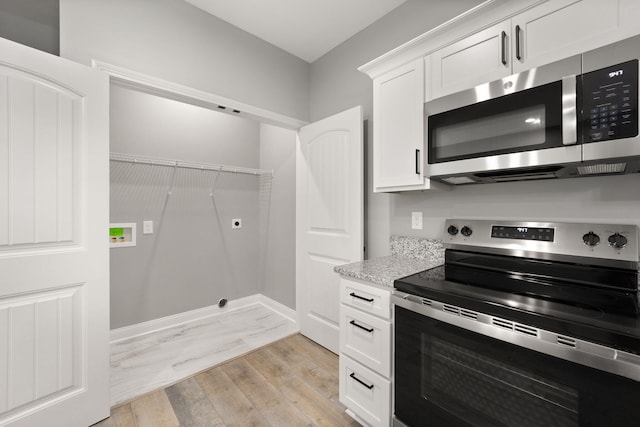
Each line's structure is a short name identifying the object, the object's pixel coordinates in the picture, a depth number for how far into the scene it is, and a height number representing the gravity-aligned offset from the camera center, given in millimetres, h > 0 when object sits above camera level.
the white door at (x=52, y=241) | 1318 -140
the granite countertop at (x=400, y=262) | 1464 -320
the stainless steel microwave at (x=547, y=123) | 989 +387
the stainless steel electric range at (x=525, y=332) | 799 -406
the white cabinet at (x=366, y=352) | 1373 -748
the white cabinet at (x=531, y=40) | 1018 +749
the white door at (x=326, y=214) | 2168 -6
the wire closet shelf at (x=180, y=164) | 2463 +514
